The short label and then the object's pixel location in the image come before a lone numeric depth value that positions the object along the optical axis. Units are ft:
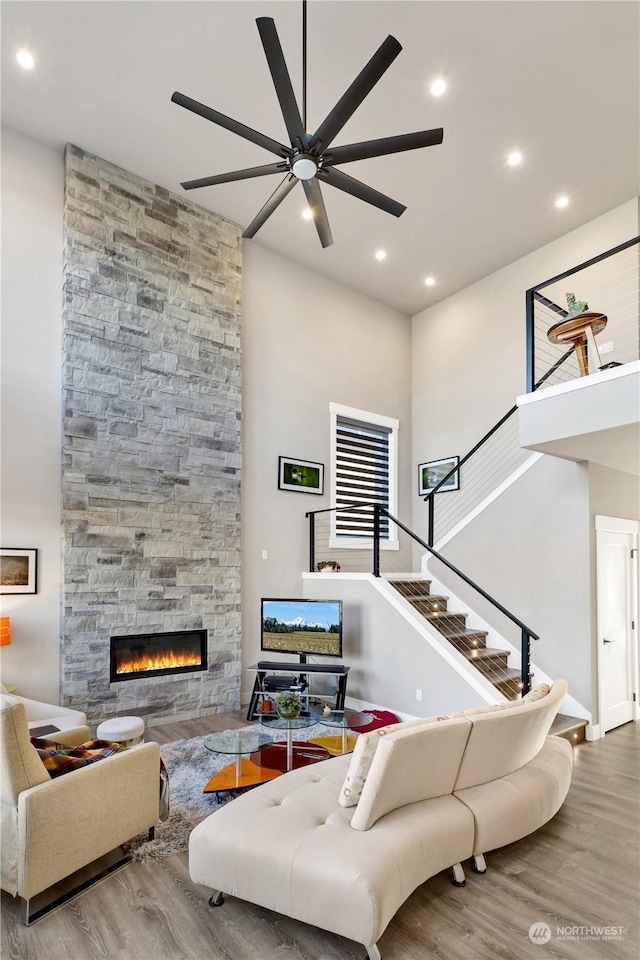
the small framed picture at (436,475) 24.56
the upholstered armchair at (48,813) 7.83
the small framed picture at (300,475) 21.66
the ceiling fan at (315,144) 8.76
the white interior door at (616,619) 16.99
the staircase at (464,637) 17.21
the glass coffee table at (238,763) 11.42
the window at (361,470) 23.85
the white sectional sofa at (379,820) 7.13
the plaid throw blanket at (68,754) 8.80
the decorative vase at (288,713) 13.05
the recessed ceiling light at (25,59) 13.61
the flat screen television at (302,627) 18.52
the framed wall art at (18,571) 14.69
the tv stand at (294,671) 17.66
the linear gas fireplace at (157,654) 16.34
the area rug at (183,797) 9.89
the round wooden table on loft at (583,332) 14.40
